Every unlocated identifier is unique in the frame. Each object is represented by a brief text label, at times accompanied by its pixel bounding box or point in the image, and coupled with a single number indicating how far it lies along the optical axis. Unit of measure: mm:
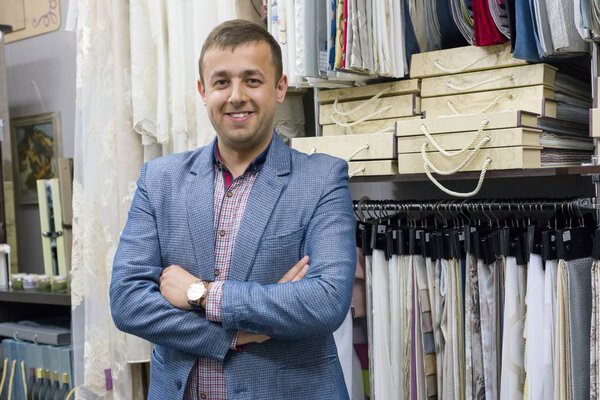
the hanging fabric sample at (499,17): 2025
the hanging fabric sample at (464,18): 2148
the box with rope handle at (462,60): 2074
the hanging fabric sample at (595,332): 1812
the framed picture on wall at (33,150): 3760
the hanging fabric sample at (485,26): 2051
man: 1530
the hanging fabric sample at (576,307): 1855
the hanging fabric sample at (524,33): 1955
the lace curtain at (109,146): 2543
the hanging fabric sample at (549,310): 1874
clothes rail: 1957
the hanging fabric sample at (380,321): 2184
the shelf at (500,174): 1798
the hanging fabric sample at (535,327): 1874
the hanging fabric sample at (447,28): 2252
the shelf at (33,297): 2979
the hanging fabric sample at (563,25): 1889
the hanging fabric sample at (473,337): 2029
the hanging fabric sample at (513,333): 1947
